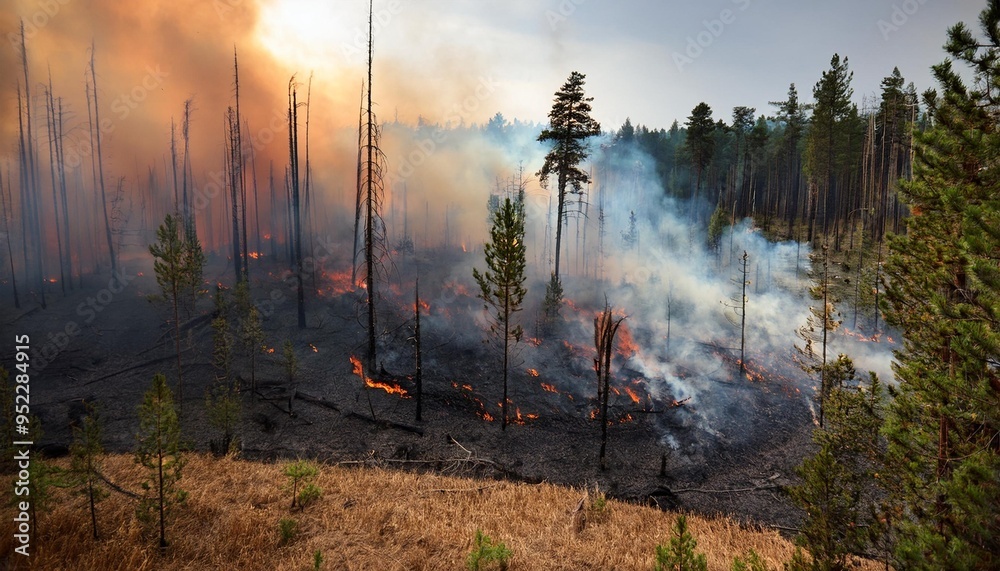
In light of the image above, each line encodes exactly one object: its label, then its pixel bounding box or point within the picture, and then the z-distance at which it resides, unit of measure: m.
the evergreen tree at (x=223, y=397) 15.02
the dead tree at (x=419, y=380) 19.42
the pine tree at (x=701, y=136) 46.47
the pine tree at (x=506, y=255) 16.92
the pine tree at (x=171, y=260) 17.58
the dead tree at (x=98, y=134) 40.06
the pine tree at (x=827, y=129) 39.69
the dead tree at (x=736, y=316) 36.06
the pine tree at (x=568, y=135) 28.22
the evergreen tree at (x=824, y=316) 19.57
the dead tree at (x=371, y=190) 20.11
